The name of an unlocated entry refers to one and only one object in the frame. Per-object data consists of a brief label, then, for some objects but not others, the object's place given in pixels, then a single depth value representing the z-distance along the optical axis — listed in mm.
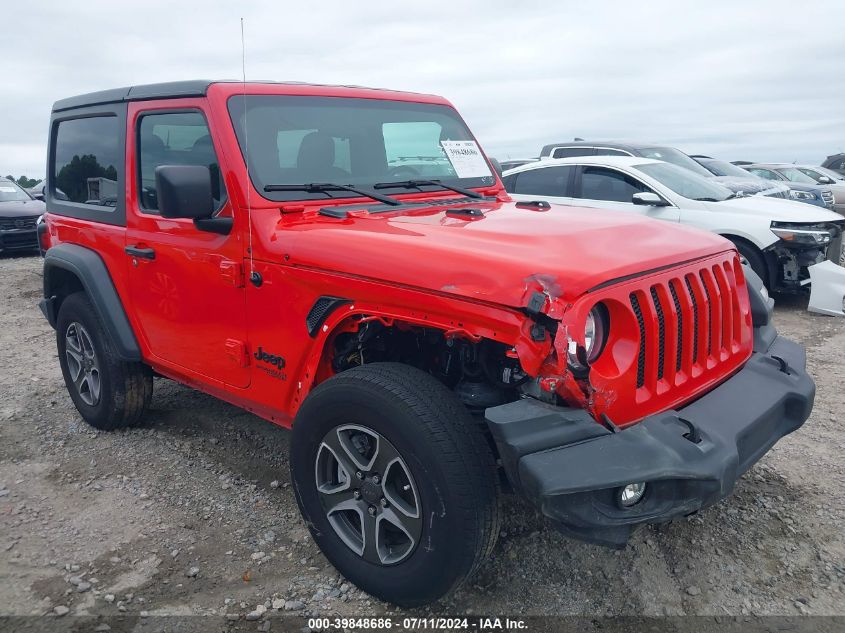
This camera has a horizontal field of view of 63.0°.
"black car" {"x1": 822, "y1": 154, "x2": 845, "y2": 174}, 22953
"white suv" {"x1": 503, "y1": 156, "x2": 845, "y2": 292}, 7250
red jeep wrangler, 2199
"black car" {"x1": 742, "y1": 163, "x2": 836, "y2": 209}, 15297
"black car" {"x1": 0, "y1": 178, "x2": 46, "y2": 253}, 12469
